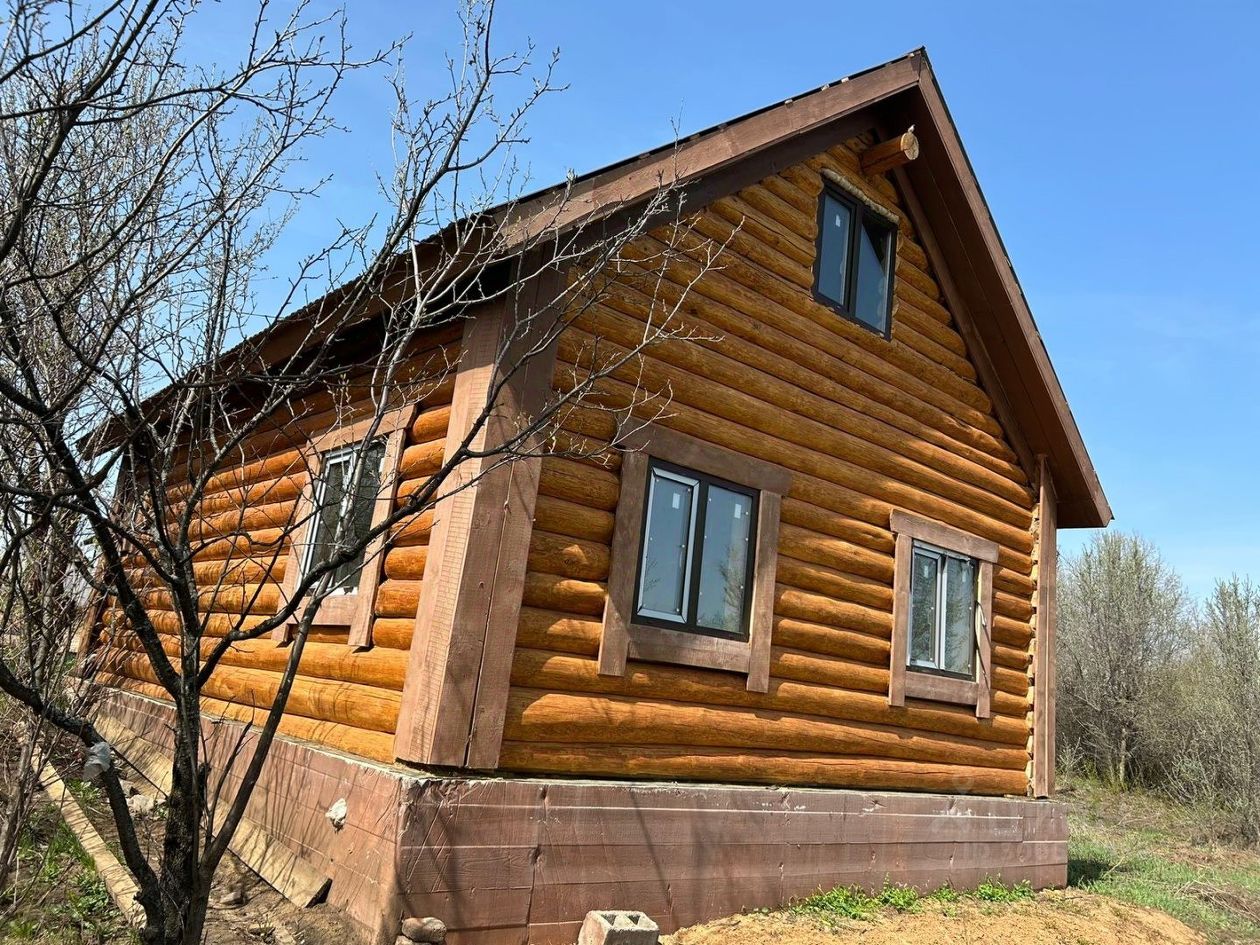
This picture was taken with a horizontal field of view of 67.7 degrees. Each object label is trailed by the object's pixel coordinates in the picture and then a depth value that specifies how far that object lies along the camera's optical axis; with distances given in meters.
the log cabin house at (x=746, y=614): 5.44
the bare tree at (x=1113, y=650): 25.17
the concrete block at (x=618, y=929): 5.10
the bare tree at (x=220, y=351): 3.21
